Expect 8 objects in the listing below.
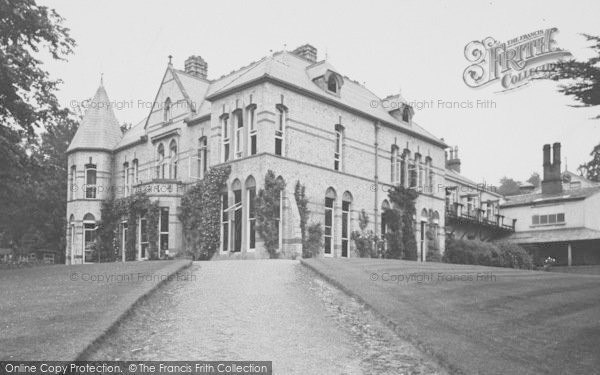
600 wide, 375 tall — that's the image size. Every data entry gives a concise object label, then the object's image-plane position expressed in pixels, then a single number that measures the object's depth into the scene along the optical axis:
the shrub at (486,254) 41.00
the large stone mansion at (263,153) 28.52
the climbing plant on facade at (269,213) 27.02
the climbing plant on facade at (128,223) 31.53
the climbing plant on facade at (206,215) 29.09
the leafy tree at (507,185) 108.06
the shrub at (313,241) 28.84
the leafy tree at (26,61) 19.88
